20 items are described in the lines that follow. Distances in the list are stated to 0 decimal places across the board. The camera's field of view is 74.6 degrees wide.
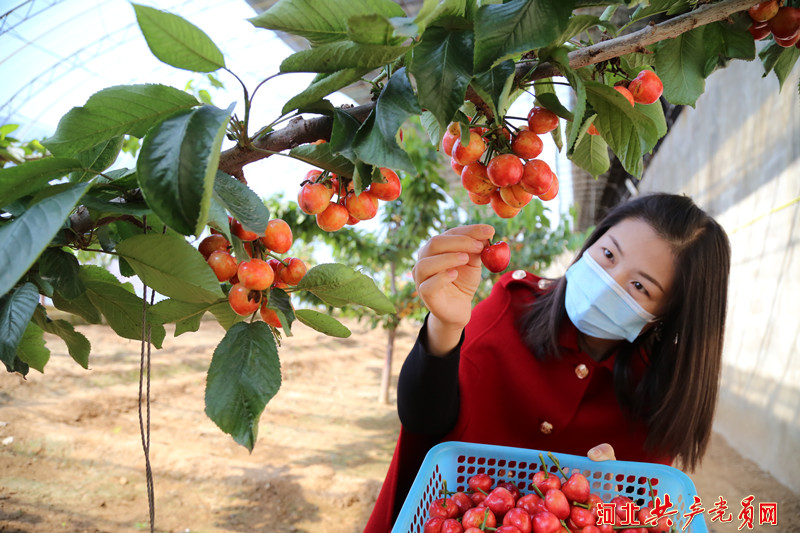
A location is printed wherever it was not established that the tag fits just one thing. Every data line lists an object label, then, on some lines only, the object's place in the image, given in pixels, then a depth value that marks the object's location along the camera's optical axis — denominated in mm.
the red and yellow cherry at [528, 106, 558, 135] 650
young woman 1405
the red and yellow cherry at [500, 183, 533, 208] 695
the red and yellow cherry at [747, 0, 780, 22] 659
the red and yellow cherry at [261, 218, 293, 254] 656
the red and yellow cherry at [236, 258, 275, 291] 599
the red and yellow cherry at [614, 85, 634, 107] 671
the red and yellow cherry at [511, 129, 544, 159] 654
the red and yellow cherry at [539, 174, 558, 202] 703
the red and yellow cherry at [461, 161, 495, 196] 721
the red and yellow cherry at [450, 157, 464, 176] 736
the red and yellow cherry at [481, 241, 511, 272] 898
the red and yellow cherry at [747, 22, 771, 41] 693
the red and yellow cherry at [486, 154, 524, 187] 645
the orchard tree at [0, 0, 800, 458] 486
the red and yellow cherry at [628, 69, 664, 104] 680
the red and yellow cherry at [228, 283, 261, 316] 613
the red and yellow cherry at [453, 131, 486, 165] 651
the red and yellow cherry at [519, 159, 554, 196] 668
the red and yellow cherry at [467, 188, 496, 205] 762
